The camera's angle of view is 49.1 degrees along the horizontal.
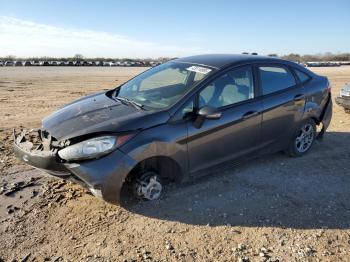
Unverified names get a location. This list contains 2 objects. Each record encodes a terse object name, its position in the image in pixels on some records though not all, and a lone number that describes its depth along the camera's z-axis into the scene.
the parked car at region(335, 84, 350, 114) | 10.23
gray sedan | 4.16
